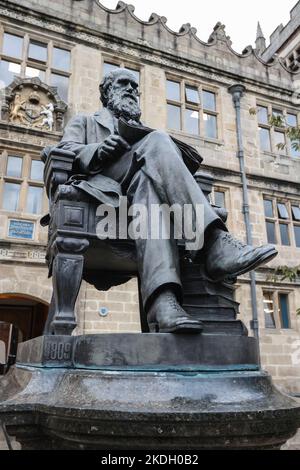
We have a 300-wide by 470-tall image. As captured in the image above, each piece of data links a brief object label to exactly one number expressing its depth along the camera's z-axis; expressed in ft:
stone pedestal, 3.65
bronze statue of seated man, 5.10
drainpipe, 28.35
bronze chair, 5.53
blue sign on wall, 24.19
